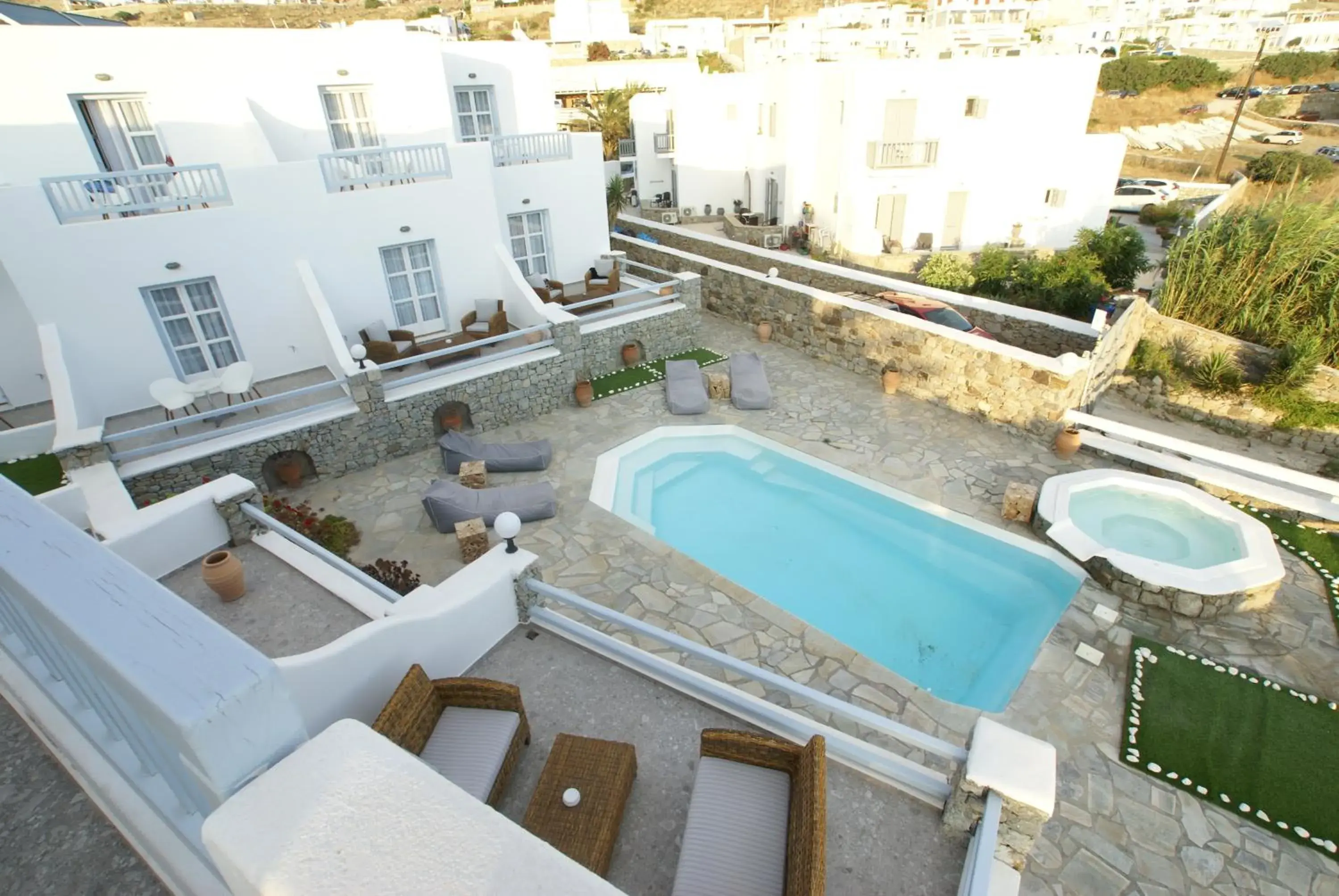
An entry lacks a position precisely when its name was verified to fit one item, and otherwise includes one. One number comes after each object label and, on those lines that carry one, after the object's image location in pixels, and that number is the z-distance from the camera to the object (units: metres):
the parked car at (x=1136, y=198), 37.31
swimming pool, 10.18
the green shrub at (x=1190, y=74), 62.97
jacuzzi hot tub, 9.67
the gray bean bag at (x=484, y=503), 11.26
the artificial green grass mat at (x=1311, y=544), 10.54
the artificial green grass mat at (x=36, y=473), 11.24
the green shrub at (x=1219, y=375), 17.36
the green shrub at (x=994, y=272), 22.59
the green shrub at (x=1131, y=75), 64.00
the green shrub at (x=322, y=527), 11.02
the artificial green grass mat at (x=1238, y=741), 7.25
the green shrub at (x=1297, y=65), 68.19
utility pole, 38.56
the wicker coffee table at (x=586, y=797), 5.12
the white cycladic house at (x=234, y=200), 12.07
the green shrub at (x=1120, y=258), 23.38
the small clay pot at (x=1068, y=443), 13.45
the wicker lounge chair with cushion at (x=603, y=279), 18.55
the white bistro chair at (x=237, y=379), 12.57
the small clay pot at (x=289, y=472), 12.45
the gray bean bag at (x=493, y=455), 13.05
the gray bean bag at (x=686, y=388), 15.38
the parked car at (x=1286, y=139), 49.59
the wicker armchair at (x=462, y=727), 5.53
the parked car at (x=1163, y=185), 38.53
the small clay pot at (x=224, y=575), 7.58
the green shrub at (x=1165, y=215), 33.91
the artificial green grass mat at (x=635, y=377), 16.70
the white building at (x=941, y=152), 25.69
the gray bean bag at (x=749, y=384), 15.69
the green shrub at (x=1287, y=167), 38.31
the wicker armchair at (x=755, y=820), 4.62
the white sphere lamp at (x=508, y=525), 6.99
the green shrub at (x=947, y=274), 23.34
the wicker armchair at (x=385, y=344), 14.42
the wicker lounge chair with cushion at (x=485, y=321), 16.11
